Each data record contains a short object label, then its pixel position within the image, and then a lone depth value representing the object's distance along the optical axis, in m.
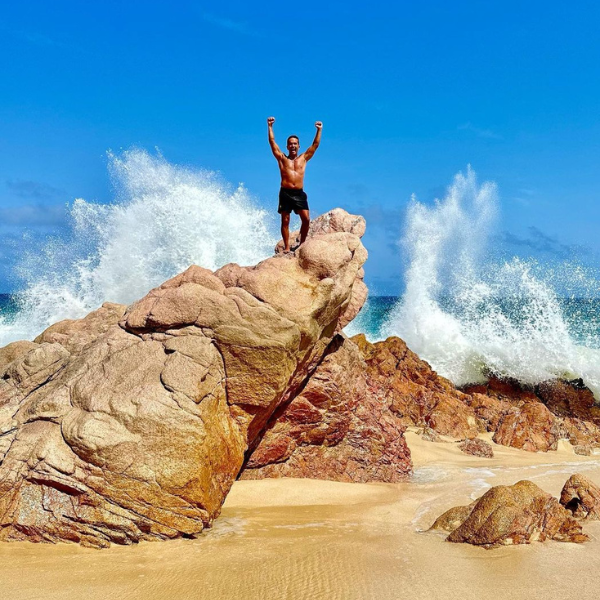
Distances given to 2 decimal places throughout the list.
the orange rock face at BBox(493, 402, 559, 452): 10.57
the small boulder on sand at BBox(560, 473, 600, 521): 5.63
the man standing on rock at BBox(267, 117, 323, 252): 8.11
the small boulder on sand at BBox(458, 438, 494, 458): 9.55
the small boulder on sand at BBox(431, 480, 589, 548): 4.79
